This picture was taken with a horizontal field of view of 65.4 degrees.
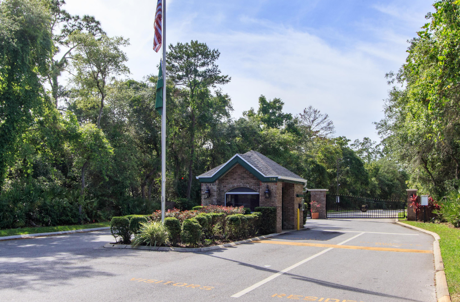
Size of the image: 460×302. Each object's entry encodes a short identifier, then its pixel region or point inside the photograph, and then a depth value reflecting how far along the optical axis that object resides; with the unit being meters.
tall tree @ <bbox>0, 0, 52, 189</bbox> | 18.30
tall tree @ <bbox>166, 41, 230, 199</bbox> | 33.81
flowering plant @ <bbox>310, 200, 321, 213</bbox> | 31.84
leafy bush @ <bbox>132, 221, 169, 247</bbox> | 12.60
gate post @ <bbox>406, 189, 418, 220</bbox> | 26.66
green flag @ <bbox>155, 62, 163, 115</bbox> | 14.15
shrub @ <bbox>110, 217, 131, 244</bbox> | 13.27
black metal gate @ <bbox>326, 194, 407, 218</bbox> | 41.21
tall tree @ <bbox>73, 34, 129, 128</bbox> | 26.42
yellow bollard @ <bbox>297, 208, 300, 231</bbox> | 20.47
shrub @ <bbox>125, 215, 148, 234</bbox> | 13.21
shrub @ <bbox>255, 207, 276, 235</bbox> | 17.45
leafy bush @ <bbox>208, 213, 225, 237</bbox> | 14.13
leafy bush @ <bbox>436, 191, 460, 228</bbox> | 19.47
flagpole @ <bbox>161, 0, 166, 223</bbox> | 13.49
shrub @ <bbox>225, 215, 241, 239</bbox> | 14.42
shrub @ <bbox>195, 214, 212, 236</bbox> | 13.14
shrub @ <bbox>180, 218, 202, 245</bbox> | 12.24
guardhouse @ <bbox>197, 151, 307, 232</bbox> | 18.30
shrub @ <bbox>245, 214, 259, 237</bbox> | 15.66
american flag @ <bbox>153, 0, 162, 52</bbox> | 14.23
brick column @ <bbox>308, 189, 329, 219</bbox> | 31.64
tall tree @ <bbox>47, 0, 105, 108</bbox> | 29.95
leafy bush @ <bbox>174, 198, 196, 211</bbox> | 32.00
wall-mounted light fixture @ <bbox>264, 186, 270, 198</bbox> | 18.14
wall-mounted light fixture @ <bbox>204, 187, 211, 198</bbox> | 19.64
